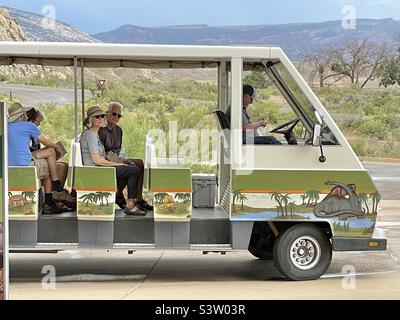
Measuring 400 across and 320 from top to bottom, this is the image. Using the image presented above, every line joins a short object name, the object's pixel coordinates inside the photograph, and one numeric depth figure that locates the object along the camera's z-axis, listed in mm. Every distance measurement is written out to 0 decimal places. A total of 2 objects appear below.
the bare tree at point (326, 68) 42016
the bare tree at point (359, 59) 50125
